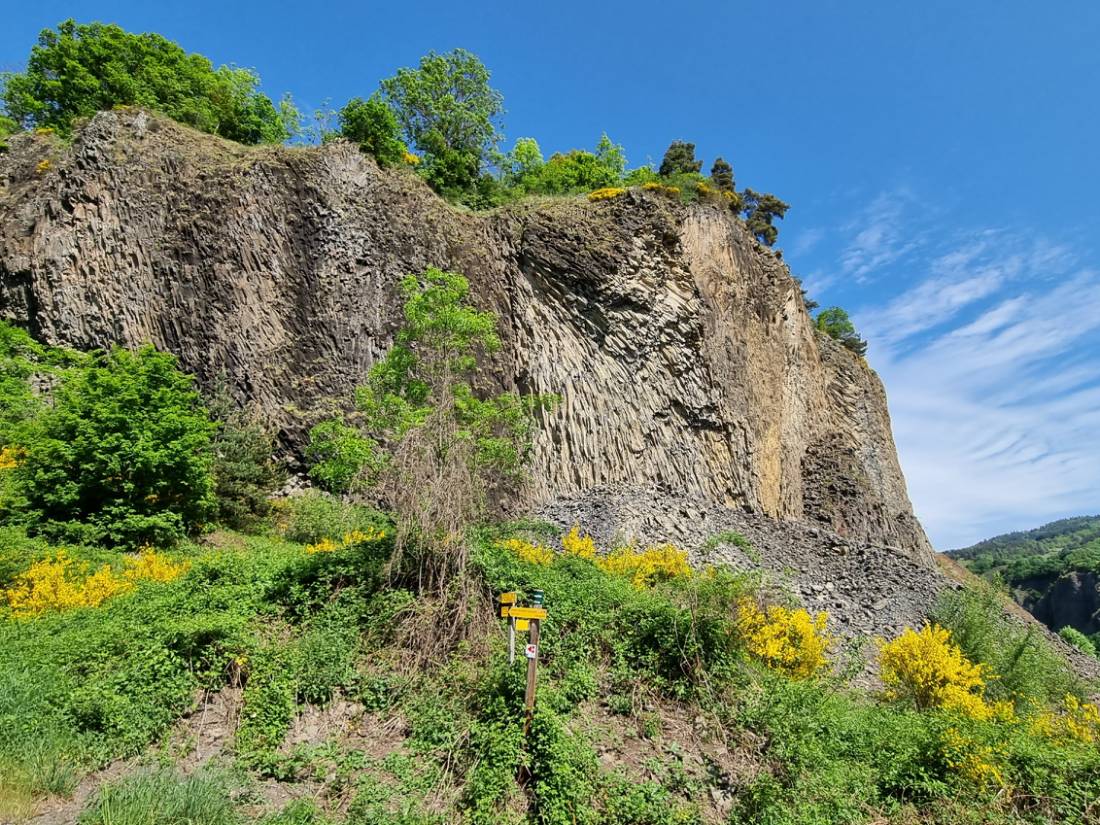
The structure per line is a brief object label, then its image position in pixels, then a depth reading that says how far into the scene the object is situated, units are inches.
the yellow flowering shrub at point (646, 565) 417.8
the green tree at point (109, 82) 784.3
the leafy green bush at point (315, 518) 452.9
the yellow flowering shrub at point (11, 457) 414.9
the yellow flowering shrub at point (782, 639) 305.4
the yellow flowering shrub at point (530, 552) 366.3
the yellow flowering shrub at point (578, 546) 512.0
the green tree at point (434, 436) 291.1
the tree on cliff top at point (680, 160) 1043.9
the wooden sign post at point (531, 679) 214.2
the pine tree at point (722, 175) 1058.6
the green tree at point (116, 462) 406.6
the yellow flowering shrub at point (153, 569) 347.9
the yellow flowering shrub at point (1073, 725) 307.7
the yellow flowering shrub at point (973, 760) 226.8
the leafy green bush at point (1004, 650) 430.3
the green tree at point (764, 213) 1179.9
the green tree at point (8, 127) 768.2
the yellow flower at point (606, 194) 815.7
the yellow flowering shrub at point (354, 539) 336.0
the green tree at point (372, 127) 799.1
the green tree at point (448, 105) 1013.8
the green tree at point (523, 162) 1115.8
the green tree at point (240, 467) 526.6
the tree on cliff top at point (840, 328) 1312.7
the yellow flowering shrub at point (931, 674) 330.6
